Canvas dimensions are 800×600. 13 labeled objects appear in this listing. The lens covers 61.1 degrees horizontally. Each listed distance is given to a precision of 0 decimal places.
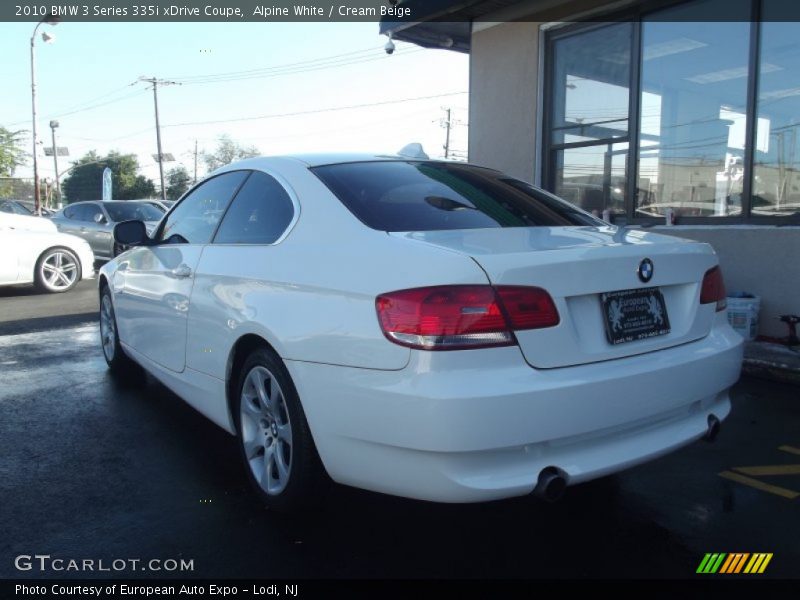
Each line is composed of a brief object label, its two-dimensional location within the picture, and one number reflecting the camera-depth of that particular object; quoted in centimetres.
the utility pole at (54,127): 5294
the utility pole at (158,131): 4672
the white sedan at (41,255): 1025
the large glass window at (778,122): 637
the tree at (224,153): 8088
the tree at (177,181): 8038
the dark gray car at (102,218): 1467
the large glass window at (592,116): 788
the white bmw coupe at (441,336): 225
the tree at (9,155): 4578
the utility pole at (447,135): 5709
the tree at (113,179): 7400
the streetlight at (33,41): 2508
